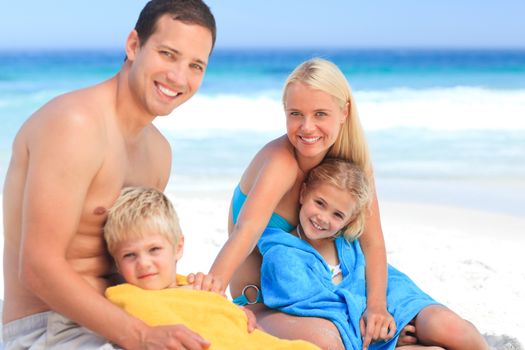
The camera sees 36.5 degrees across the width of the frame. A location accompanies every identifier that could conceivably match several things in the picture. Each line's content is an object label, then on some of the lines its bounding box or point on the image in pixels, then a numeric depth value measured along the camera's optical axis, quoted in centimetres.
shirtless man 265
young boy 279
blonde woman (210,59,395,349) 341
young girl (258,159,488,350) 346
